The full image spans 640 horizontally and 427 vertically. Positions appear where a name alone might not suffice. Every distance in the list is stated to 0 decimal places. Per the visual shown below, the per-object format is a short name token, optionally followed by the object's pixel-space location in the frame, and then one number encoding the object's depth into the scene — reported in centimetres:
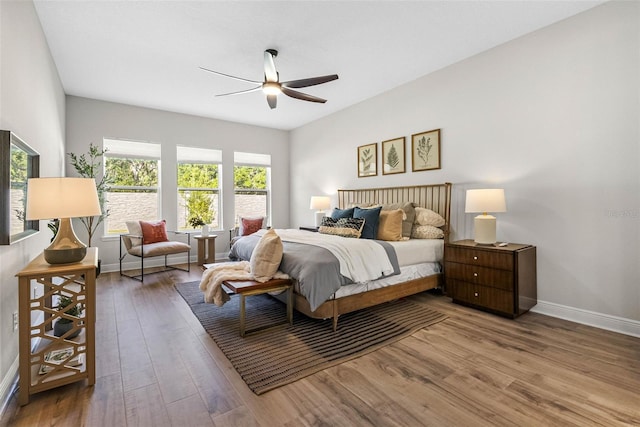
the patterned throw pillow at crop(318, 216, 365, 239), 375
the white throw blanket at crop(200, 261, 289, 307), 285
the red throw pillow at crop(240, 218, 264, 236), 590
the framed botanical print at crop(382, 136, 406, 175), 454
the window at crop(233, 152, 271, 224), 655
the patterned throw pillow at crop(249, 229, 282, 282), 279
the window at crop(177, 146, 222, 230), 589
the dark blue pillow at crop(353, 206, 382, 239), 374
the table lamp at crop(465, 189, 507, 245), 305
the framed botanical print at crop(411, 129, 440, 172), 409
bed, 271
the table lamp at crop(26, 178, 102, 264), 182
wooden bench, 257
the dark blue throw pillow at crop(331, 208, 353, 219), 416
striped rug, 211
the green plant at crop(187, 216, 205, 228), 568
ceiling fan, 325
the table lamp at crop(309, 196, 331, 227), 563
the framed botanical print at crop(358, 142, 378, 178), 498
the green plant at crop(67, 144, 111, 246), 459
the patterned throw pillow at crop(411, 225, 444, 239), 381
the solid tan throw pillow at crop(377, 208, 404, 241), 369
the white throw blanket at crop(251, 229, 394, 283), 282
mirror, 178
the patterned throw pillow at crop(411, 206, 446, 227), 386
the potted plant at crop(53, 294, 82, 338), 242
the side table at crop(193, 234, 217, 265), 553
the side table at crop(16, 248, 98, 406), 172
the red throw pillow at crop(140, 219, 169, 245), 491
